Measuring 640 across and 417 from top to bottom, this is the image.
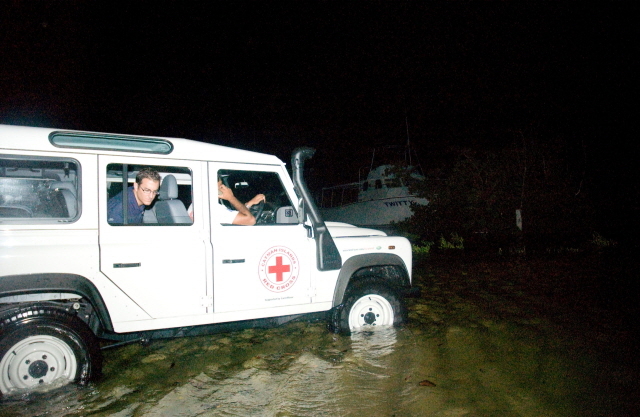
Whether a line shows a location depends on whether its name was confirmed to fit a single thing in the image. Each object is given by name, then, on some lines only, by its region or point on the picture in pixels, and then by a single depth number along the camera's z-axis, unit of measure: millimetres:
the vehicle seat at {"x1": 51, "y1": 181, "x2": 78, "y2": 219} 3738
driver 4375
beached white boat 20359
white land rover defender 3412
